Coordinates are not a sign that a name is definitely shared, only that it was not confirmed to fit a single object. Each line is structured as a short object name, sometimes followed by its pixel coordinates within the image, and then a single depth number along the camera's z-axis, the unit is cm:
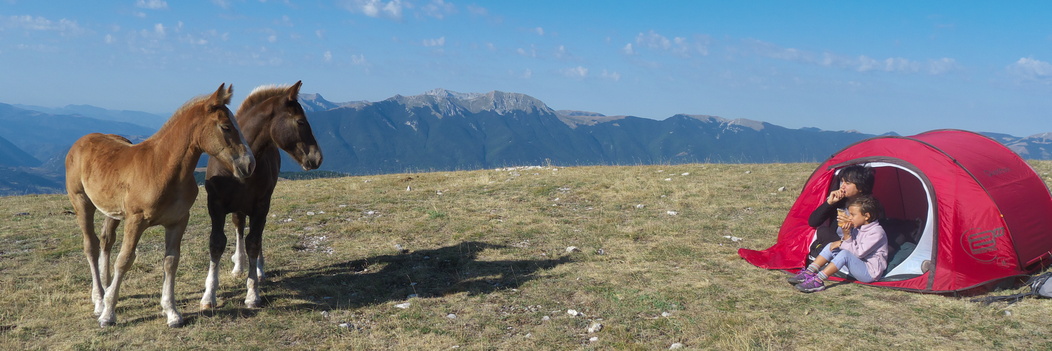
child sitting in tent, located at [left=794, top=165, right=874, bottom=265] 893
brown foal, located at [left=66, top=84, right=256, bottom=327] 580
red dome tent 759
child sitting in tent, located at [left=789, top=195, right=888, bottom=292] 791
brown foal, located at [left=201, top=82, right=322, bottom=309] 671
